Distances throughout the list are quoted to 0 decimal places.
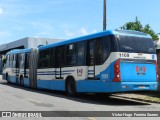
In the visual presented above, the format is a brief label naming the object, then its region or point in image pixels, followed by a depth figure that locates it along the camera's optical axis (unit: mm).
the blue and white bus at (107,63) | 15836
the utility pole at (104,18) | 23722
